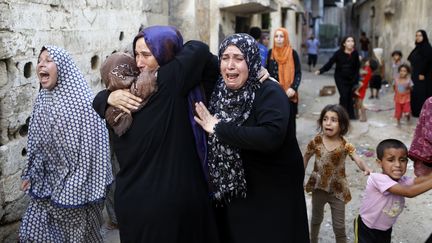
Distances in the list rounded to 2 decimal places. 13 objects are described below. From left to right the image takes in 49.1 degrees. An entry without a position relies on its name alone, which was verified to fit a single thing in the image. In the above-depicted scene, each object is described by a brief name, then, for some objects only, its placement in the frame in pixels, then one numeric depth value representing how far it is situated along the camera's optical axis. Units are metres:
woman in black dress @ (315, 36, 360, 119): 7.98
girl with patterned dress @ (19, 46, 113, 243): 2.88
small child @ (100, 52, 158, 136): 2.19
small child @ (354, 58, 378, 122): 8.18
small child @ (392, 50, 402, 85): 9.30
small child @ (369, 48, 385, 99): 10.35
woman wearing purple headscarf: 2.19
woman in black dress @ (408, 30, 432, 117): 8.25
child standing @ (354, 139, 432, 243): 2.69
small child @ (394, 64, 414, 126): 7.70
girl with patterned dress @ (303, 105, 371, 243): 3.27
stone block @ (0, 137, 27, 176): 3.33
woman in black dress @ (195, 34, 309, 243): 2.17
